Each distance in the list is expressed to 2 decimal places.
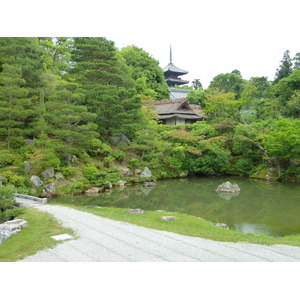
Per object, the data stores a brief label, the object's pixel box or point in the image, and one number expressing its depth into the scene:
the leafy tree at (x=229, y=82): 31.23
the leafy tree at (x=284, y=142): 14.69
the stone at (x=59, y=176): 13.14
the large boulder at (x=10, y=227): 5.91
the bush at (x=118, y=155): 16.31
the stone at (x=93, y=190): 13.30
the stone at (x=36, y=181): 12.23
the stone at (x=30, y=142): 14.33
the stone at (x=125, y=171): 15.90
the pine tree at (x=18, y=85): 12.86
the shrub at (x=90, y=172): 14.03
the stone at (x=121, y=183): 14.93
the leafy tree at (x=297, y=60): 27.14
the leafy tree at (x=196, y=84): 42.72
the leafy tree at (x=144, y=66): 27.56
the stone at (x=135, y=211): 8.38
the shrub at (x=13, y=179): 11.49
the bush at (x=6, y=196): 7.89
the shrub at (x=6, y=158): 12.51
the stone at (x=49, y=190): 12.15
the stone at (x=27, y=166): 12.63
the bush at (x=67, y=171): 13.41
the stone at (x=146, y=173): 16.41
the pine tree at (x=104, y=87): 16.38
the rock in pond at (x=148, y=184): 15.47
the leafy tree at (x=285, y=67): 27.12
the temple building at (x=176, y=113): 24.64
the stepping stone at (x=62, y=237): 5.48
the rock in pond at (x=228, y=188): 13.30
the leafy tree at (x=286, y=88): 19.22
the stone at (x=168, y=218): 7.61
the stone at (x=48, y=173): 12.90
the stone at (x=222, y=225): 7.65
